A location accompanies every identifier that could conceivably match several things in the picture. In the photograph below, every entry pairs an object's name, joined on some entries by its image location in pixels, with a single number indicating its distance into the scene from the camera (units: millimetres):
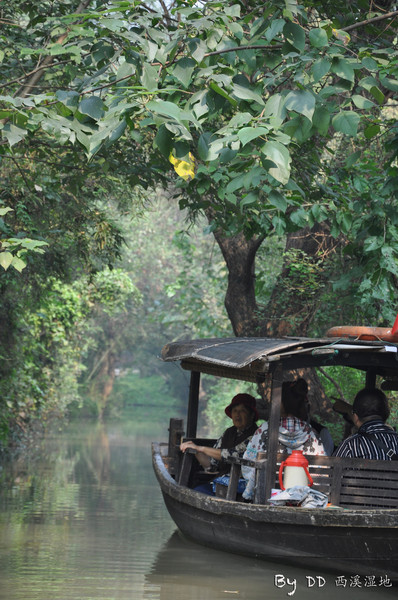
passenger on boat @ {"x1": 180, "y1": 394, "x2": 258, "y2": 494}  16391
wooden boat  12633
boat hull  12453
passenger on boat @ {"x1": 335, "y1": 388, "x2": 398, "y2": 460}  13797
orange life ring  14086
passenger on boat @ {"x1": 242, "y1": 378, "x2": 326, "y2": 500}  14859
